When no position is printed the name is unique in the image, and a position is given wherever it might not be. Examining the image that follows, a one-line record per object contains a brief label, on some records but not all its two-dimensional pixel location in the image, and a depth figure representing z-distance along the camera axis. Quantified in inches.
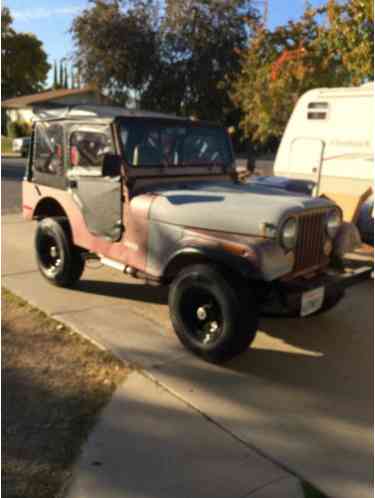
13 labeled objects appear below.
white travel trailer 278.7
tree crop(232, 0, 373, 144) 397.1
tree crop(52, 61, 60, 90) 2471.7
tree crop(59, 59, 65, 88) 2523.6
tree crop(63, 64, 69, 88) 2541.8
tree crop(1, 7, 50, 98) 1739.7
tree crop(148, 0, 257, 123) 754.8
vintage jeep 144.1
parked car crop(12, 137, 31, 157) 1095.6
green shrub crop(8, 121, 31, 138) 1545.3
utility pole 533.4
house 1609.3
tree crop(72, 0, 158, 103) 779.4
